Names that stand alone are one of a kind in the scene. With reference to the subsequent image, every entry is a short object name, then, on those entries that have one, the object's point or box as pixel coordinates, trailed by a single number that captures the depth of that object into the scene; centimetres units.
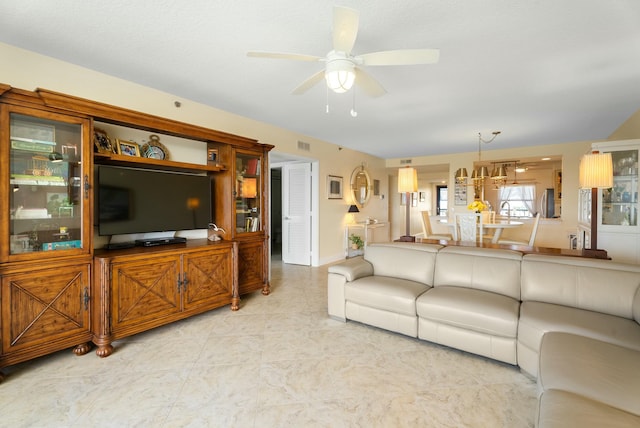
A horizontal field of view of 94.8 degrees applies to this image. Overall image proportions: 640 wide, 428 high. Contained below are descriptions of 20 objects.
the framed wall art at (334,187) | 613
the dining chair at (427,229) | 564
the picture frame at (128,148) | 298
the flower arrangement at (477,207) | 502
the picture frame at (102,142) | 272
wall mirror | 691
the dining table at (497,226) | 477
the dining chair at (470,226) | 480
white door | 592
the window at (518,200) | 1009
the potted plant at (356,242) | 670
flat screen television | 276
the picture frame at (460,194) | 720
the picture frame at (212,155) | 371
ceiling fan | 168
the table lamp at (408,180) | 365
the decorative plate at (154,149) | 322
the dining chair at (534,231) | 467
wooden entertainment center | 212
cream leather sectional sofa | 143
